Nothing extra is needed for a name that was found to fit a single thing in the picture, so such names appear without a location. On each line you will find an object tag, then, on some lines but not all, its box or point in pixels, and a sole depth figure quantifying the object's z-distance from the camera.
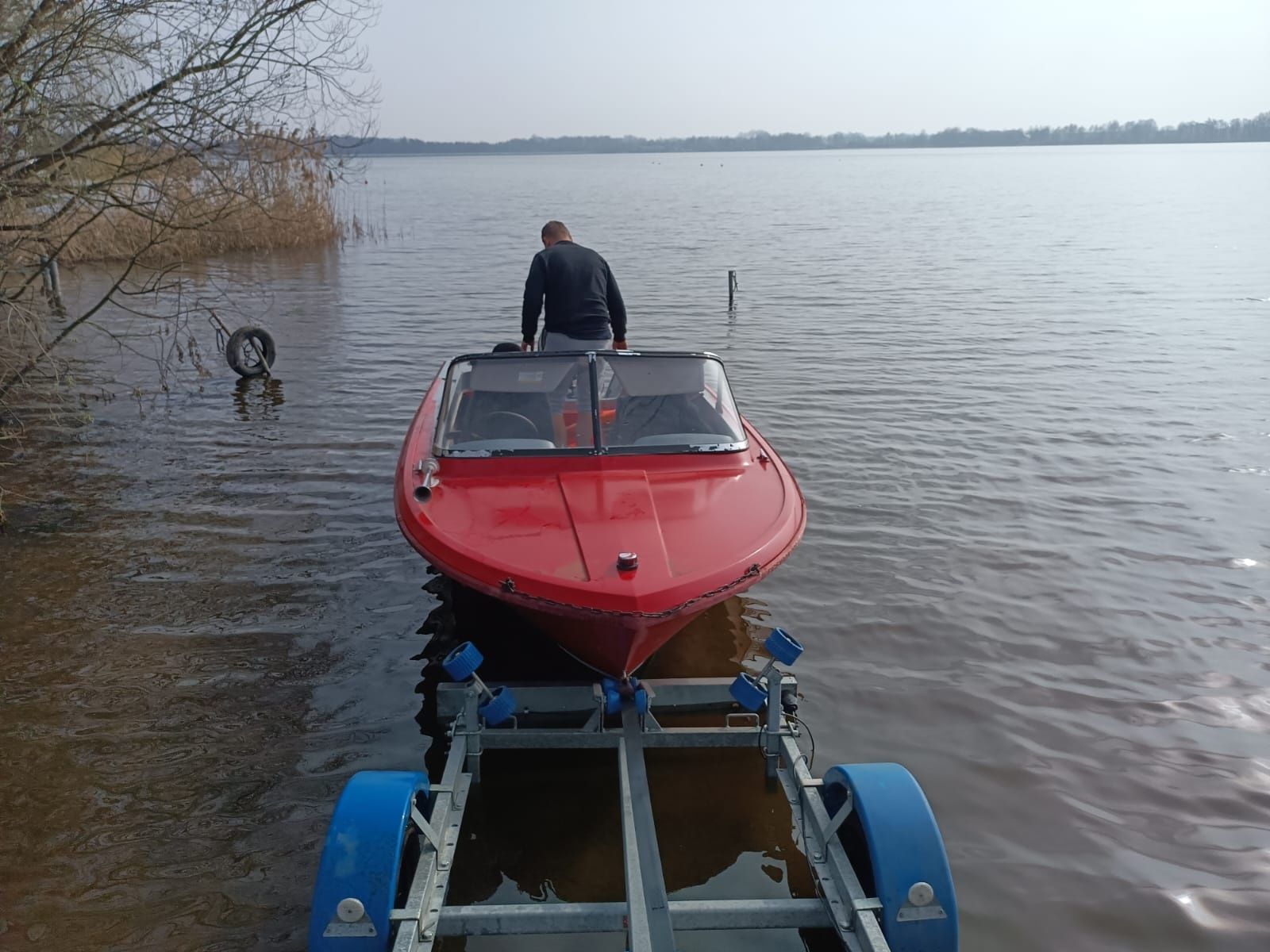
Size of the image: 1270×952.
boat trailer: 3.30
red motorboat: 4.54
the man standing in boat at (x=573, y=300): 7.38
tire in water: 12.84
